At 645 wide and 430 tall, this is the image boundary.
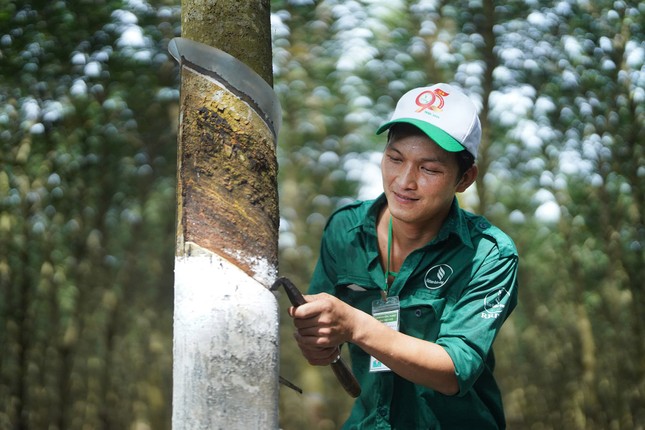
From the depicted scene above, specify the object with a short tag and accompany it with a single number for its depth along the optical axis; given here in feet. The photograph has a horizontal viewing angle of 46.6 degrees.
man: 7.35
